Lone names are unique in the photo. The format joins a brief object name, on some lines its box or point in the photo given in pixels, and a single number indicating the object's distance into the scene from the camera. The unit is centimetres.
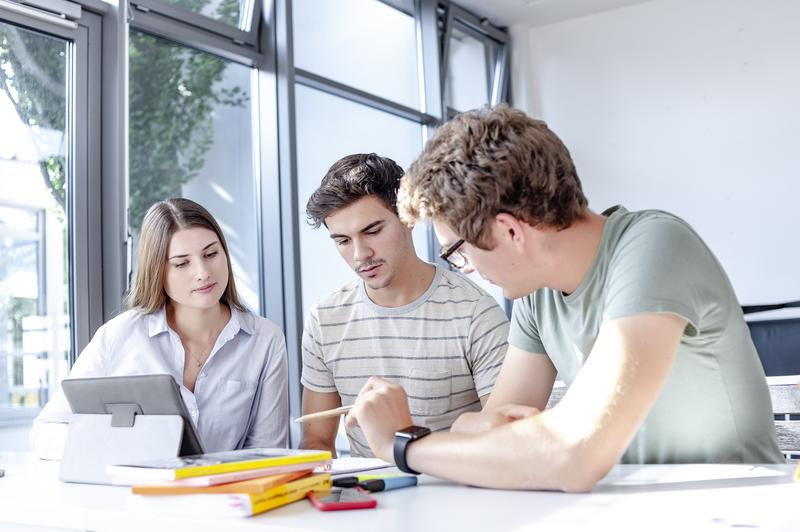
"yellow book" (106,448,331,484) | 107
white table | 90
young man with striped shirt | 208
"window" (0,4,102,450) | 271
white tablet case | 138
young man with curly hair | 110
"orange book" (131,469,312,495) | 103
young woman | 212
